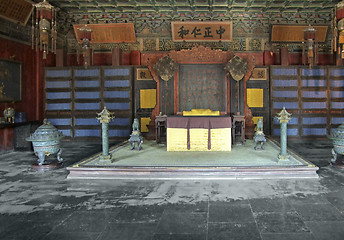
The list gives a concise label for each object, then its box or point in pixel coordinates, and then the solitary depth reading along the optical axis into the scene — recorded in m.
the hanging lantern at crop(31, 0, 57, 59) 5.87
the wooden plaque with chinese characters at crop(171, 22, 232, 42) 8.16
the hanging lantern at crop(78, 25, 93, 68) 7.38
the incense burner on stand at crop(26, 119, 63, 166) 4.93
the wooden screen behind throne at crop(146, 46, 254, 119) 7.97
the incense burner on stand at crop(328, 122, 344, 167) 4.87
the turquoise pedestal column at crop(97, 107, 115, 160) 4.98
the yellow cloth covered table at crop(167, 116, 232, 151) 6.06
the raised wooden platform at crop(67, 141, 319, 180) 4.40
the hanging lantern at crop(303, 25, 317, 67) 7.54
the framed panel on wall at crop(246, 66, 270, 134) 8.30
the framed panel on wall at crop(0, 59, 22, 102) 6.46
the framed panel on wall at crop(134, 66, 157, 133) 8.33
